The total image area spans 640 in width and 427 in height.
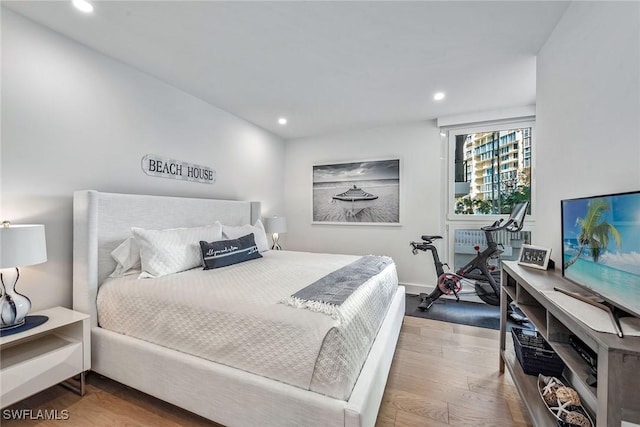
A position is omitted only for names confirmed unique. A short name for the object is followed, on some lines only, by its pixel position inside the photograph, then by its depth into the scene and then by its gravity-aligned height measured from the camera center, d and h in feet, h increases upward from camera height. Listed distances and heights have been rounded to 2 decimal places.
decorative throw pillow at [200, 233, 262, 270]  7.82 -1.26
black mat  9.77 -3.99
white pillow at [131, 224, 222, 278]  6.97 -1.05
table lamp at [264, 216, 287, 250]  13.16 -0.65
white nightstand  4.91 -2.89
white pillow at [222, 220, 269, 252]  9.73 -0.78
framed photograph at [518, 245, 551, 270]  5.82 -0.99
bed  4.11 -2.78
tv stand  2.61 -1.80
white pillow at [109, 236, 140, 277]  7.07 -1.20
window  11.68 +1.92
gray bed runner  4.86 -1.65
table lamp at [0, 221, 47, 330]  4.91 -0.89
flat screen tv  3.24 -0.49
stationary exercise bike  10.75 -2.62
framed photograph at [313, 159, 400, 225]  13.69 +1.05
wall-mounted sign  8.70 +1.49
